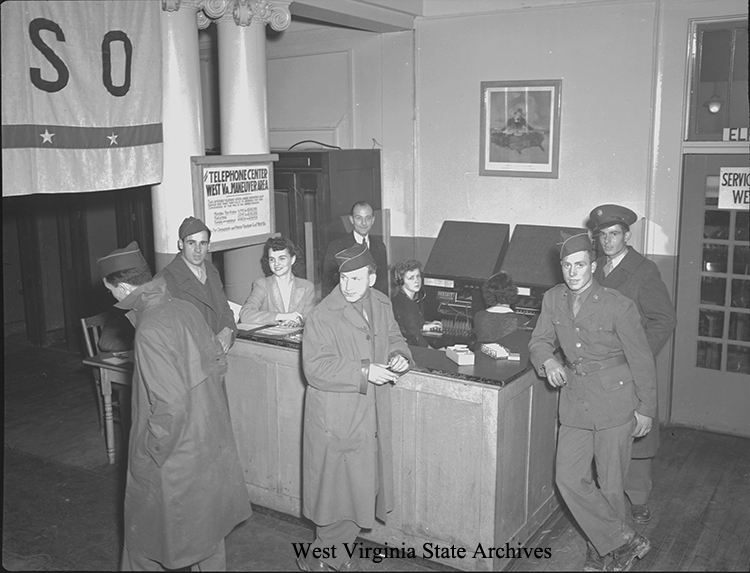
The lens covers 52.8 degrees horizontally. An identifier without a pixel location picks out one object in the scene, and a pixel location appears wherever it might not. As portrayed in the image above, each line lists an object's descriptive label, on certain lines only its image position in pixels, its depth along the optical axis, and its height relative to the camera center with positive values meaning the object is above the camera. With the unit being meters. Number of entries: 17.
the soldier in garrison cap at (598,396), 4.28 -1.36
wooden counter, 4.29 -1.73
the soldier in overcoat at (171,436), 3.62 -1.35
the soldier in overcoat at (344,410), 4.03 -1.35
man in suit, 6.70 -0.72
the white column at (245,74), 6.07 +0.70
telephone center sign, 5.79 -0.29
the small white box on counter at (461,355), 4.46 -1.16
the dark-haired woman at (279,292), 5.69 -1.02
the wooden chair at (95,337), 6.54 -1.59
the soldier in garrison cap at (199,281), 5.11 -0.82
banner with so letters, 4.45 +0.42
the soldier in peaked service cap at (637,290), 4.98 -0.88
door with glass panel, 6.62 -1.32
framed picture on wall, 7.25 +0.29
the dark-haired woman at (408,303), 5.73 -1.09
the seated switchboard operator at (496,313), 5.40 -1.11
